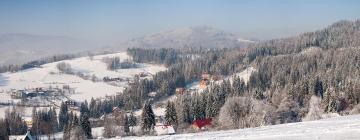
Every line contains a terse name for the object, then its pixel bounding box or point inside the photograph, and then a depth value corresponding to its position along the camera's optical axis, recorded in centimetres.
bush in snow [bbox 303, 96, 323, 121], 8849
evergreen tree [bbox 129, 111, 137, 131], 10658
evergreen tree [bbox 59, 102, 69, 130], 13258
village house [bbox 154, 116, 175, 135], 8409
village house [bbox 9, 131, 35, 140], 9140
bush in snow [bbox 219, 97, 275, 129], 8444
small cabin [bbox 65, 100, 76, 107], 17912
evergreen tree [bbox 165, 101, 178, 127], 9638
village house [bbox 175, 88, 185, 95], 18654
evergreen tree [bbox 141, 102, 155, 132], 9038
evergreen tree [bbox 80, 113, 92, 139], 9153
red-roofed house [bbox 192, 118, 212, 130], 9090
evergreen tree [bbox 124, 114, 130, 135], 9553
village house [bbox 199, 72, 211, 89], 19386
